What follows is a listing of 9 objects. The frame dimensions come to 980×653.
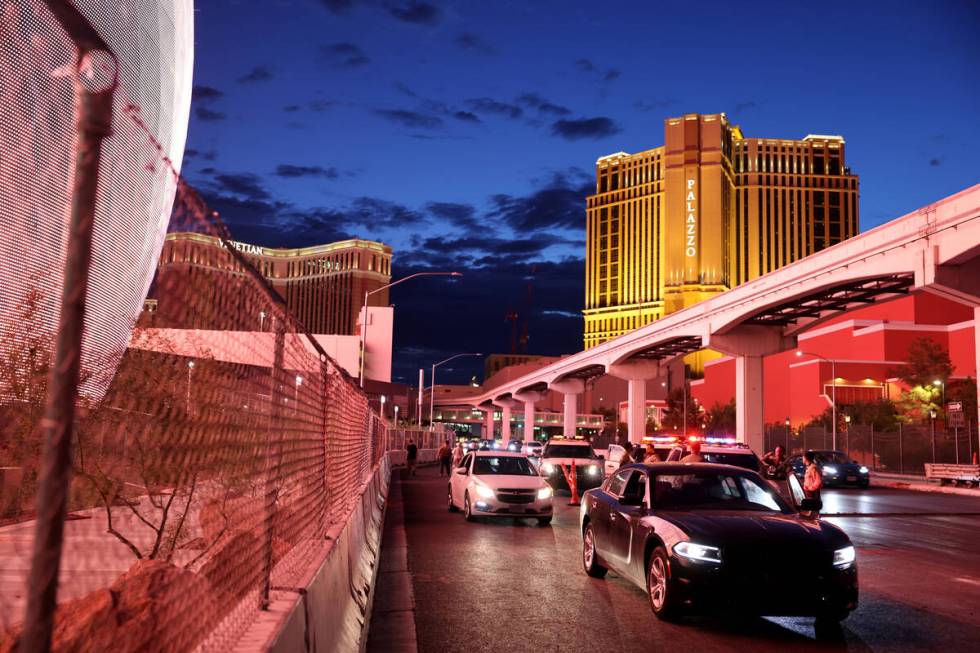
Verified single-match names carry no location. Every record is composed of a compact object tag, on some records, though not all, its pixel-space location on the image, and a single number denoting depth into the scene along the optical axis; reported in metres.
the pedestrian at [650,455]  20.08
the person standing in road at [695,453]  18.32
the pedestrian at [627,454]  22.56
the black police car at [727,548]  8.71
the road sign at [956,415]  33.94
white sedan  19.19
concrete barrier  4.54
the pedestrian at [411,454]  41.65
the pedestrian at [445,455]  35.62
